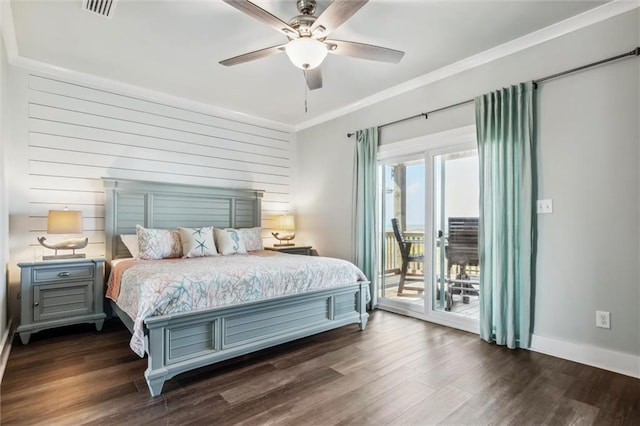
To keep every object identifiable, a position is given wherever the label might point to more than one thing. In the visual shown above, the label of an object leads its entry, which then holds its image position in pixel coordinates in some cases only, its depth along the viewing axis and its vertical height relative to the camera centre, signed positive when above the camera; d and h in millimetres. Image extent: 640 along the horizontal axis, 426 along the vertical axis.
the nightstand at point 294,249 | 4852 -496
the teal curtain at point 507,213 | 2936 +20
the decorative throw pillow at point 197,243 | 3773 -307
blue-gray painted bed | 2322 -779
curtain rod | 2459 +1186
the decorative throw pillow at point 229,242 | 4047 -318
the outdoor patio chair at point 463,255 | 3533 -433
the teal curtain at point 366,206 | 4359 +128
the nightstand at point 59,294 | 3076 -752
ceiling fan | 2084 +1282
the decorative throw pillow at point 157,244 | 3603 -309
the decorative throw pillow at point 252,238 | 4449 -303
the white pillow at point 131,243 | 3736 -304
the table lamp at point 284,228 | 5149 -192
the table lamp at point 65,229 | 3236 -124
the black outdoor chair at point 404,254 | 4124 -473
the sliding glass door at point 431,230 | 3564 -168
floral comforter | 2318 -532
